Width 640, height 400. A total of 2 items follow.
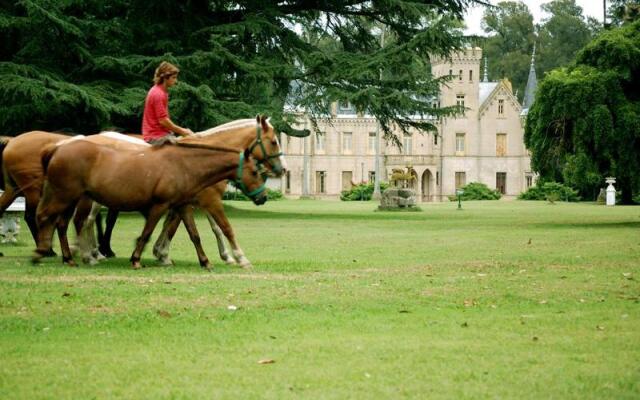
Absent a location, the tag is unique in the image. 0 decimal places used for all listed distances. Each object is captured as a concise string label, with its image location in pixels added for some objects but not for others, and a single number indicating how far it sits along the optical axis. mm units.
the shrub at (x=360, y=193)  71494
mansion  82375
